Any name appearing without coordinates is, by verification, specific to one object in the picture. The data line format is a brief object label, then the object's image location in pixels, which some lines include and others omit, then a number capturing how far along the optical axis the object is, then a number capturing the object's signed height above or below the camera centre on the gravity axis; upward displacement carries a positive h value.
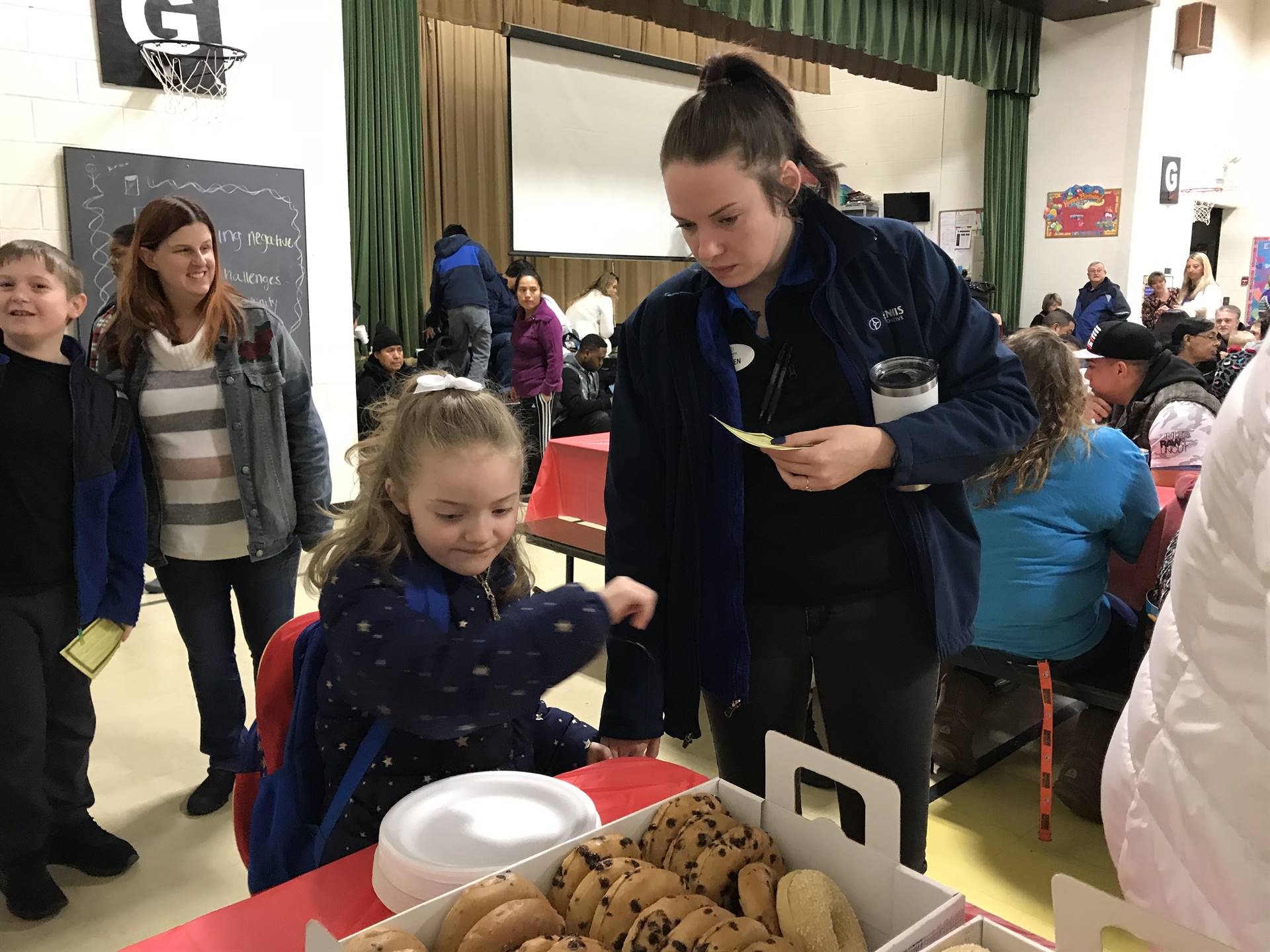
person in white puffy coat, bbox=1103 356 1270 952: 0.53 -0.24
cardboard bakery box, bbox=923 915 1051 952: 0.73 -0.48
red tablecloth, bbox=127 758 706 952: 0.89 -0.59
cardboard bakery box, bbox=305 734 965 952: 0.77 -0.48
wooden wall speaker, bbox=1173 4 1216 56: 8.91 +2.44
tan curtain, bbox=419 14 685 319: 8.44 +1.38
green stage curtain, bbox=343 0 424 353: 7.22 +0.96
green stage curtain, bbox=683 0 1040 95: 6.70 +2.03
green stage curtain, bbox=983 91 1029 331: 9.52 +0.97
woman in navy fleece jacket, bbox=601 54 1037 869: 1.27 -0.23
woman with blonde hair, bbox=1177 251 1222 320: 8.64 +0.09
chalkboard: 4.28 +0.34
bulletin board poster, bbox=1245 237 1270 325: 10.45 +0.27
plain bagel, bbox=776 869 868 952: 0.75 -0.48
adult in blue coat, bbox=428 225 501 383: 6.38 -0.09
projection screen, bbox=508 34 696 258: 8.13 +1.22
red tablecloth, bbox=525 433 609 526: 3.68 -0.73
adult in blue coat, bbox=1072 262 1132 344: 8.57 -0.05
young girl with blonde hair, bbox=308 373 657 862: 1.07 -0.37
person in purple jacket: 6.38 -0.39
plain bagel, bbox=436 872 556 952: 0.78 -0.48
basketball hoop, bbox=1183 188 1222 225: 9.92 +0.98
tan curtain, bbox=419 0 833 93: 7.84 +2.44
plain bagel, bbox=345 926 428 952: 0.72 -0.48
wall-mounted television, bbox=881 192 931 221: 10.41 +0.94
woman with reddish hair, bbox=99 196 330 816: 2.28 -0.35
